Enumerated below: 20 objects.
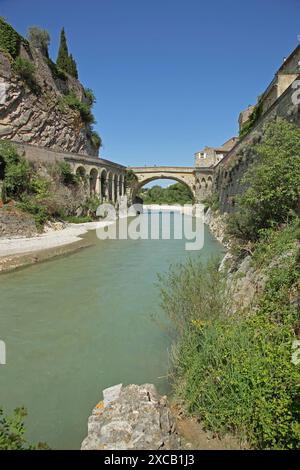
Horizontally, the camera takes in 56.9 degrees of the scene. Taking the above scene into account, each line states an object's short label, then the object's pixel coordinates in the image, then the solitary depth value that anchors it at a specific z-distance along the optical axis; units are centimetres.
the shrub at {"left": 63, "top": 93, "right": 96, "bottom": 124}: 3334
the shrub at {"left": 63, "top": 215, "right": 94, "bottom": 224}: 2502
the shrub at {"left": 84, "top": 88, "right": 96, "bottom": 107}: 3962
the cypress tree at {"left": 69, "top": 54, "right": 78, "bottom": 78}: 3784
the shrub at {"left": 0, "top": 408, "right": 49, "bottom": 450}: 220
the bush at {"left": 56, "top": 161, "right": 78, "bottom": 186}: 2622
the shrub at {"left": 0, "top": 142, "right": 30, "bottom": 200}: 1875
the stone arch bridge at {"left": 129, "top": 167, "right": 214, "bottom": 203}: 4497
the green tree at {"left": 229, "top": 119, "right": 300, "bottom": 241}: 682
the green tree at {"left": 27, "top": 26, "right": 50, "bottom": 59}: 3272
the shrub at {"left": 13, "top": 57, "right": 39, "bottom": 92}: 2583
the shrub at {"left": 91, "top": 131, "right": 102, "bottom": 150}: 4059
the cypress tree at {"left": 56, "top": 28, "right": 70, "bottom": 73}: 3759
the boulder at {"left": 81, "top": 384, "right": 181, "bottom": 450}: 269
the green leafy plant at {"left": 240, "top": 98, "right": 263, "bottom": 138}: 2228
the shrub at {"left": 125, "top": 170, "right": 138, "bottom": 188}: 4784
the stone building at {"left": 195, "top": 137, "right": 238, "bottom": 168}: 4984
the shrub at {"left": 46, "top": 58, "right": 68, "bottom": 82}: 3209
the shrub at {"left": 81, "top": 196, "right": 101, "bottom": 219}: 2984
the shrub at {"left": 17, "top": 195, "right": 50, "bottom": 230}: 1885
